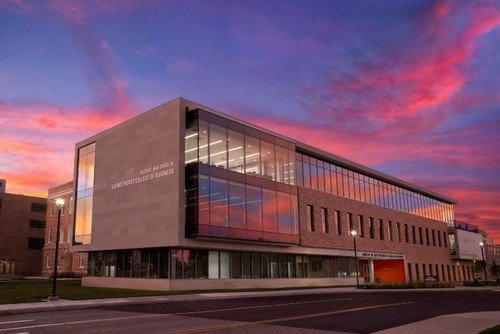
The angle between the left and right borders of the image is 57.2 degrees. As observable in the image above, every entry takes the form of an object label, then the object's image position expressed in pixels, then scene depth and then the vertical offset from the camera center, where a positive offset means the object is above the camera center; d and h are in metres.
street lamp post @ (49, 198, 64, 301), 22.36 -1.16
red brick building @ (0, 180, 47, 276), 75.94 +6.12
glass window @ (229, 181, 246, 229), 35.53 +4.81
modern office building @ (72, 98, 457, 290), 33.50 +5.10
